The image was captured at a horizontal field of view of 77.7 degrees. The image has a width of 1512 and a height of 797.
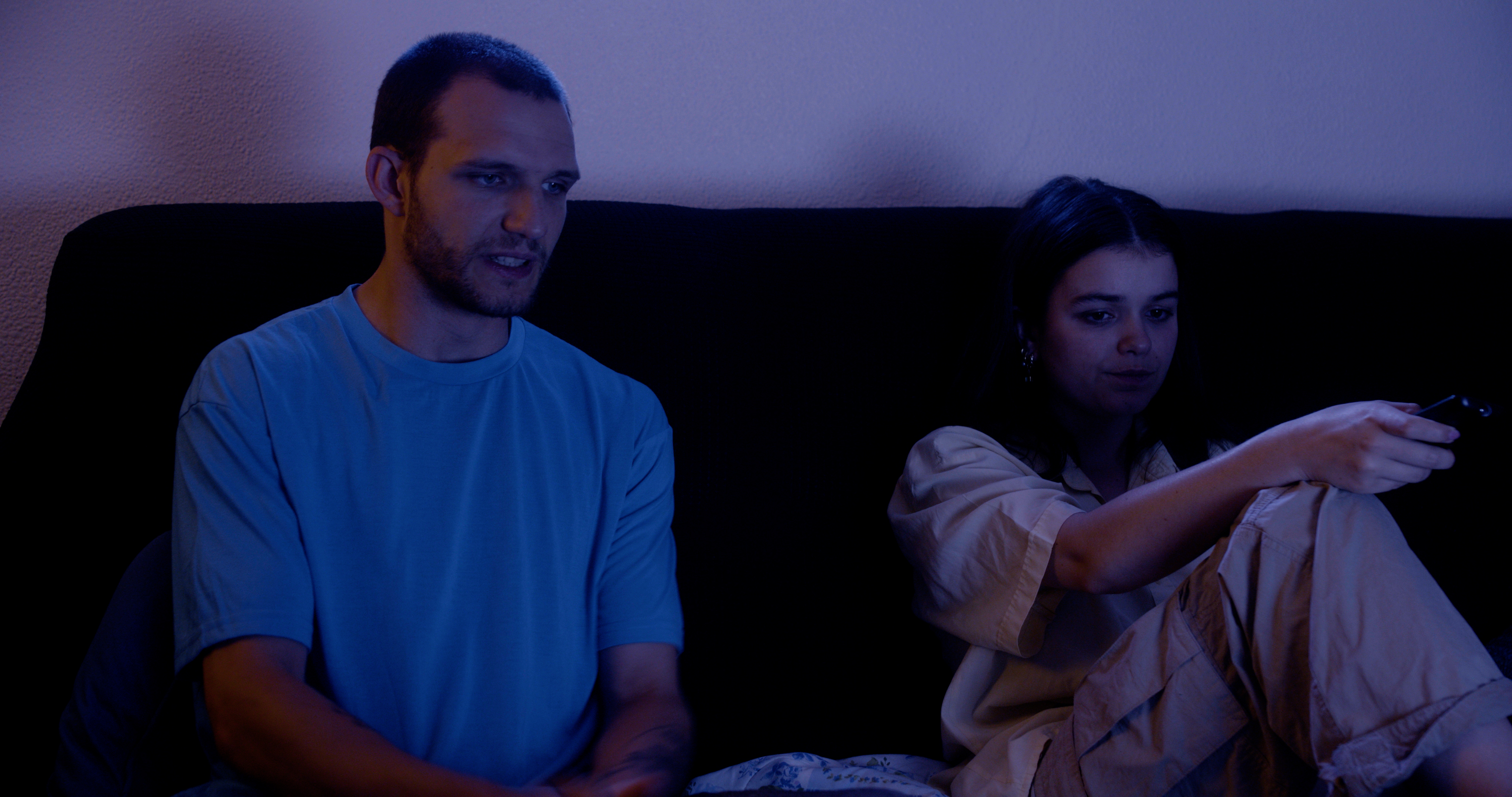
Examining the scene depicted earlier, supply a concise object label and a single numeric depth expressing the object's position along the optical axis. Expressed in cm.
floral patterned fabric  100
